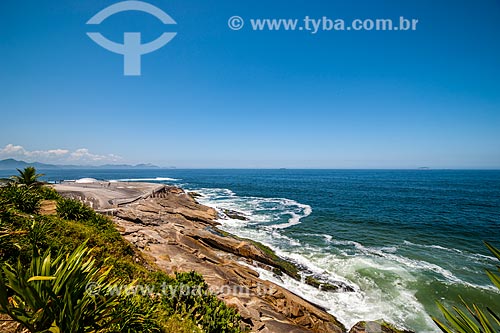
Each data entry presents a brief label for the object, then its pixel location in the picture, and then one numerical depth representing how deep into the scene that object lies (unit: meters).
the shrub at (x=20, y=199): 9.40
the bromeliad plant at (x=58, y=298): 2.89
